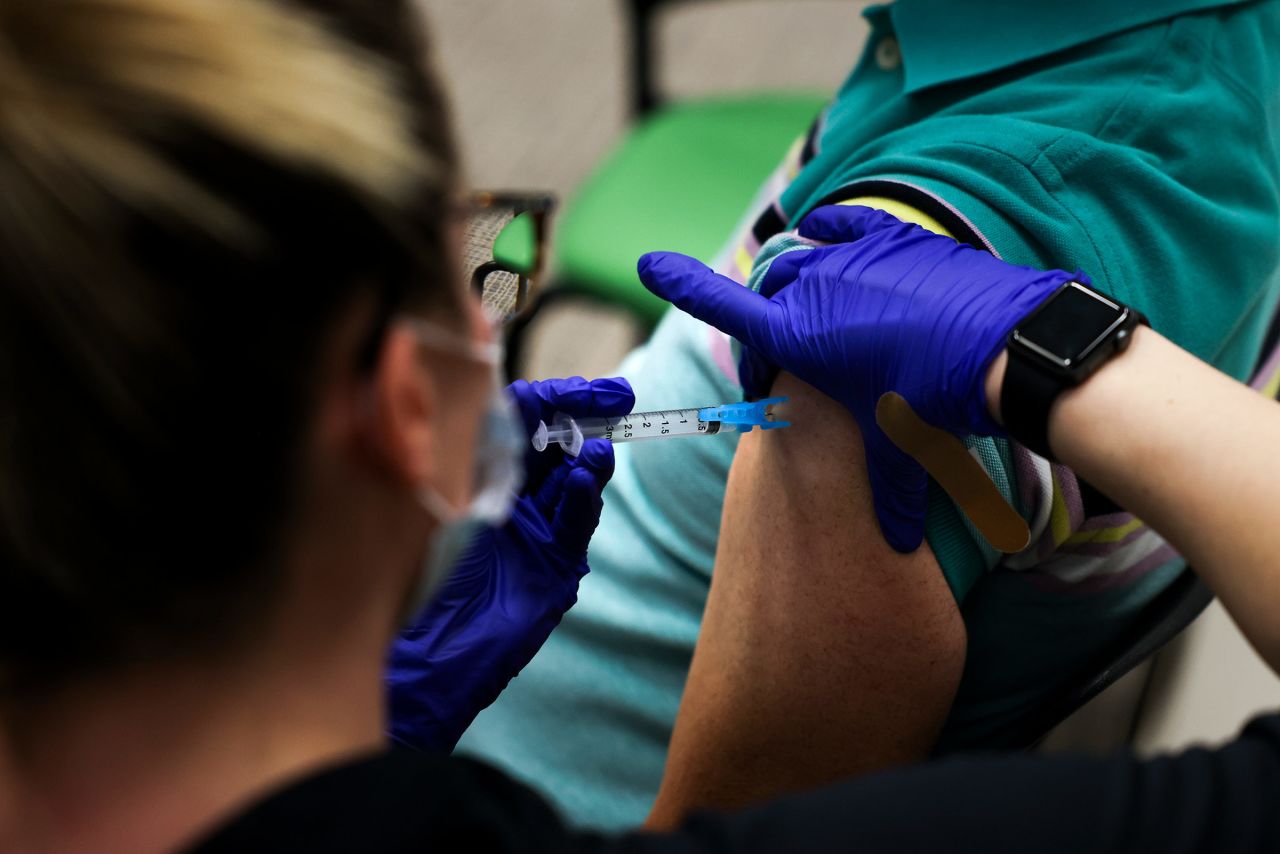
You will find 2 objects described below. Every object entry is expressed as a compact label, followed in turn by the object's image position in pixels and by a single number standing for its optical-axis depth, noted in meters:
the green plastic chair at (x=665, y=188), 1.68
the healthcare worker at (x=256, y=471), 0.44
